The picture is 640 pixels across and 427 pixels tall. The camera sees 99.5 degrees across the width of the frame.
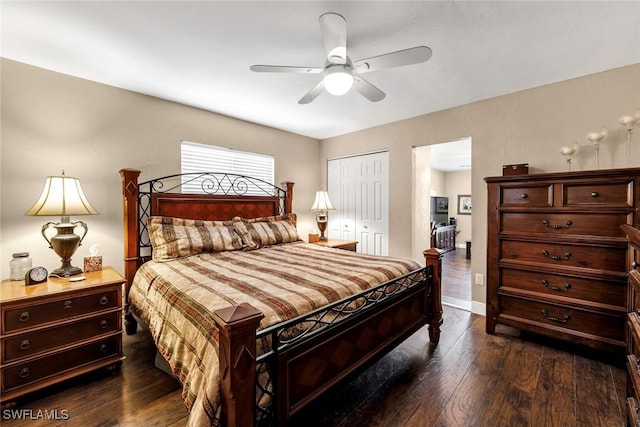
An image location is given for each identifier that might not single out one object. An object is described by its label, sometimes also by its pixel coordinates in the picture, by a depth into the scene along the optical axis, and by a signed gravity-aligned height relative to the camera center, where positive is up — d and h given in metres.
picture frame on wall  8.46 +0.15
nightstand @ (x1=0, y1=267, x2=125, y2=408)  1.73 -0.83
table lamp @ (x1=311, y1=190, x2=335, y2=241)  4.34 +0.04
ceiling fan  1.69 +1.01
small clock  1.98 -0.48
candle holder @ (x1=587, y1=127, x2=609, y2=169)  2.38 +0.63
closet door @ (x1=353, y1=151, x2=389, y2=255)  4.21 +0.11
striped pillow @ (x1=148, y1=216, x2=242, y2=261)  2.60 -0.28
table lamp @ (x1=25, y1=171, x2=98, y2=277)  2.10 +0.01
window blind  3.46 +0.67
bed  1.11 -0.54
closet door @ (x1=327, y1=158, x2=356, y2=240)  4.66 +0.21
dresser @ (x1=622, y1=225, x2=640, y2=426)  1.29 -0.63
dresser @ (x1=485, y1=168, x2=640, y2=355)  2.12 -0.40
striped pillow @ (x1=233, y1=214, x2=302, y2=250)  3.18 -0.26
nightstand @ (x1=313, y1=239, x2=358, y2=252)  3.93 -0.50
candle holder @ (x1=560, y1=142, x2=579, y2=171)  2.53 +0.54
